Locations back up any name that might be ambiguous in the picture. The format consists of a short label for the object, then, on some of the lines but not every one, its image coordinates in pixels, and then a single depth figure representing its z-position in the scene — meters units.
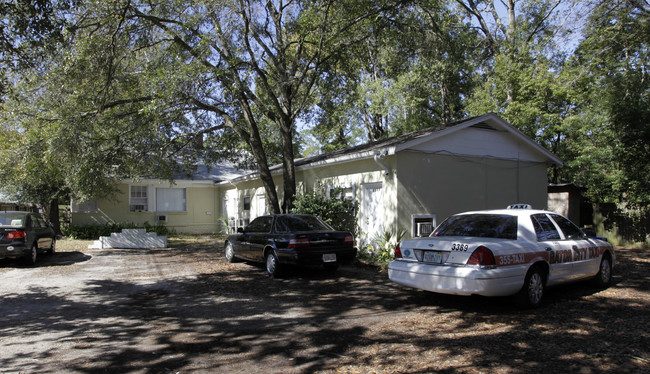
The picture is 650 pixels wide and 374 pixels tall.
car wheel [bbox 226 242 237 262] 11.71
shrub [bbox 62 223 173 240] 19.30
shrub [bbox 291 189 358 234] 12.63
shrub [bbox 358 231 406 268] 10.88
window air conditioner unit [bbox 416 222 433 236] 11.07
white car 5.74
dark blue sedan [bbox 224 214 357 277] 8.99
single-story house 11.22
